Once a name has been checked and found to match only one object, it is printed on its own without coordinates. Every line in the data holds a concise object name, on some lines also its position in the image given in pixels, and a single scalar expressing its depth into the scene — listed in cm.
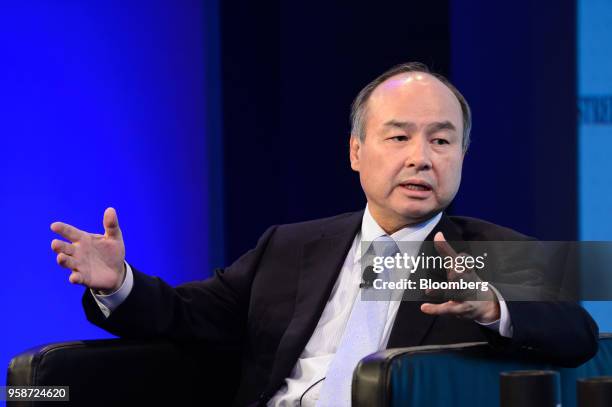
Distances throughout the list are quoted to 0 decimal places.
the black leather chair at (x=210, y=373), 623
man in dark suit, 651
